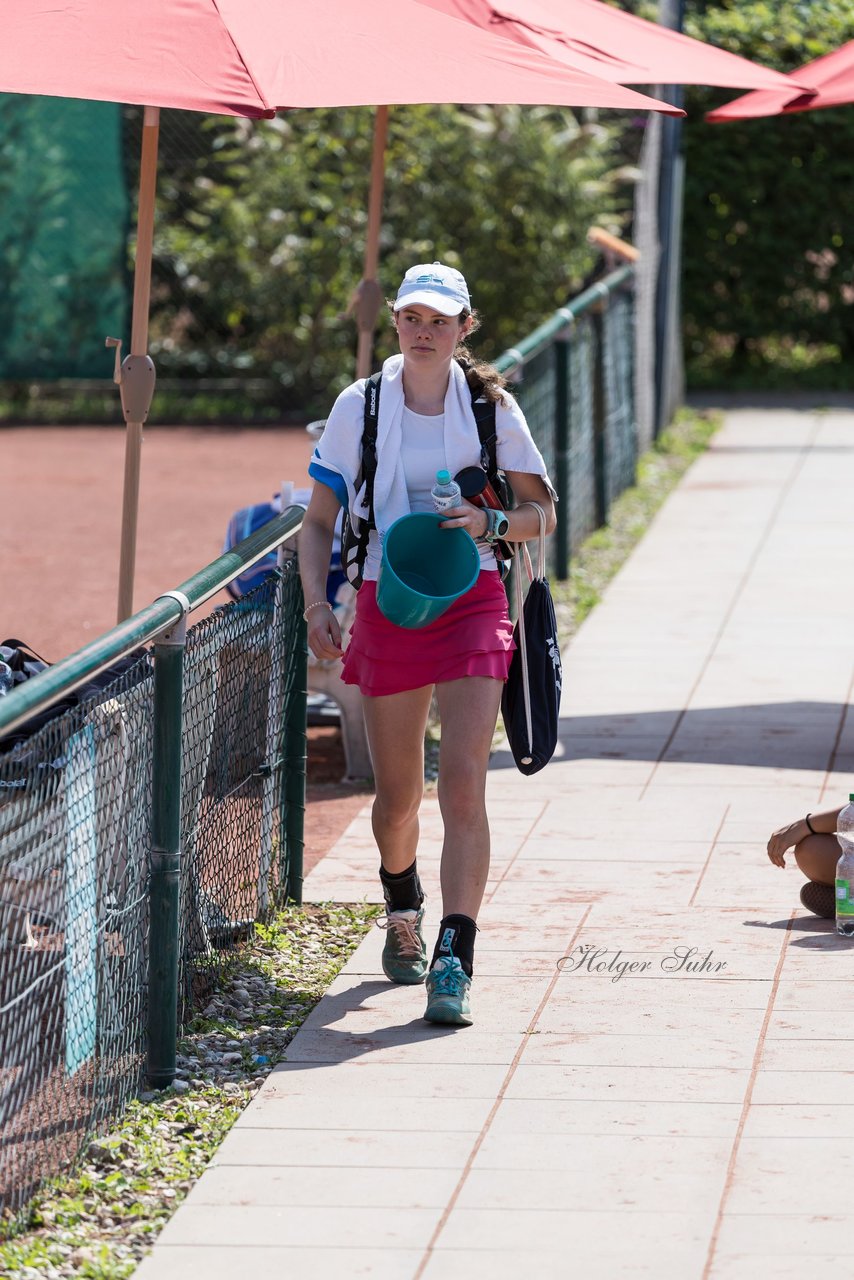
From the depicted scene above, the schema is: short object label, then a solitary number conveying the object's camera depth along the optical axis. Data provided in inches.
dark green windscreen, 1339.8
